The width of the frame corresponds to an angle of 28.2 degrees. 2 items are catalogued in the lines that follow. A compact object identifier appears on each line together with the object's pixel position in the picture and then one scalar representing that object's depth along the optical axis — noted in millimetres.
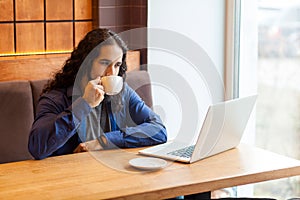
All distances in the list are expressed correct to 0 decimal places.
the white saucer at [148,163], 2201
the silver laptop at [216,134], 2250
